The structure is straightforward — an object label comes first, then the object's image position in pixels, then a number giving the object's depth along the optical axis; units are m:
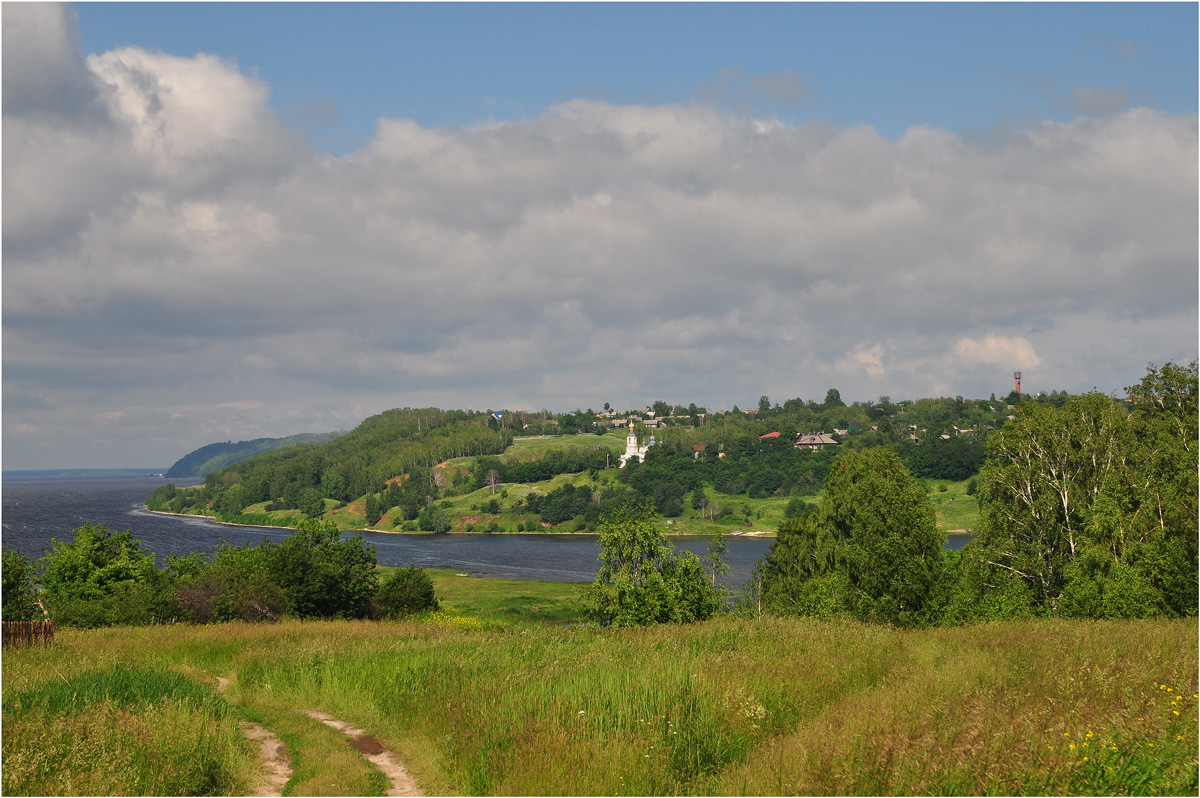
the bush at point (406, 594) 54.88
